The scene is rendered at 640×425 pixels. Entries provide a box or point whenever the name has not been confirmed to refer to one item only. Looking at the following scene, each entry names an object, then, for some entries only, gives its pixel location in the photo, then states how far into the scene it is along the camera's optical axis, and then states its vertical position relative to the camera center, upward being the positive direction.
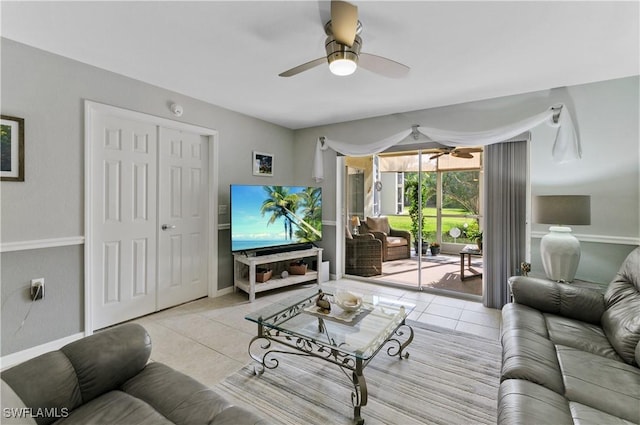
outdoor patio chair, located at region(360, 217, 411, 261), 4.90 -0.51
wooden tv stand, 3.48 -0.84
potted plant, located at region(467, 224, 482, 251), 4.14 -0.37
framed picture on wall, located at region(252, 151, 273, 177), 4.12 +0.72
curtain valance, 2.81 +0.90
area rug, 1.65 -1.19
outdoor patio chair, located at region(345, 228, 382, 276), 4.49 -0.70
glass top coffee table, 1.70 -0.83
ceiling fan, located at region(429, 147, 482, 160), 4.35 +0.94
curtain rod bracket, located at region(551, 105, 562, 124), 2.88 +1.03
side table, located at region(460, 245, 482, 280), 4.07 -0.60
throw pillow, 4.85 -0.24
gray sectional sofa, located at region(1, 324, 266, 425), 1.05 -0.77
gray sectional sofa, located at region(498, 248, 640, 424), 1.17 -0.80
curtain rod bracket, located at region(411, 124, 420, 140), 3.71 +1.06
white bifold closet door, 2.70 -0.08
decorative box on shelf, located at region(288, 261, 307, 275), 4.06 -0.84
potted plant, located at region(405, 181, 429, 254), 4.61 +0.04
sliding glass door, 4.30 +0.04
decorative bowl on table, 2.09 -0.68
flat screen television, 3.56 -0.07
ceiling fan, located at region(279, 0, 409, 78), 1.57 +1.06
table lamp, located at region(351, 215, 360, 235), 4.61 -0.19
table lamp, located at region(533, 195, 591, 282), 2.37 -0.18
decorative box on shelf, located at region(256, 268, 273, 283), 3.67 -0.85
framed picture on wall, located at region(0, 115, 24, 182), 2.07 +0.47
